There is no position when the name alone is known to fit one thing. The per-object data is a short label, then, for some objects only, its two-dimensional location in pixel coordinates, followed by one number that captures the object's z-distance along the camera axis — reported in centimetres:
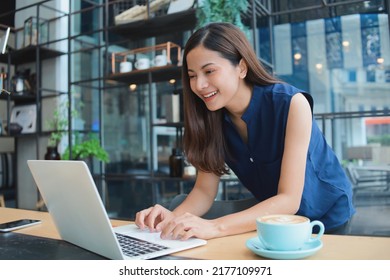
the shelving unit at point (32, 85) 340
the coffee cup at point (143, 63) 275
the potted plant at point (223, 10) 234
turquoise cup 57
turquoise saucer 57
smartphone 85
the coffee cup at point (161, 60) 266
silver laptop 55
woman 83
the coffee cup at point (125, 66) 283
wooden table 59
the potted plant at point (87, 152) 300
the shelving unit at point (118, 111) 336
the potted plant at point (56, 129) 315
